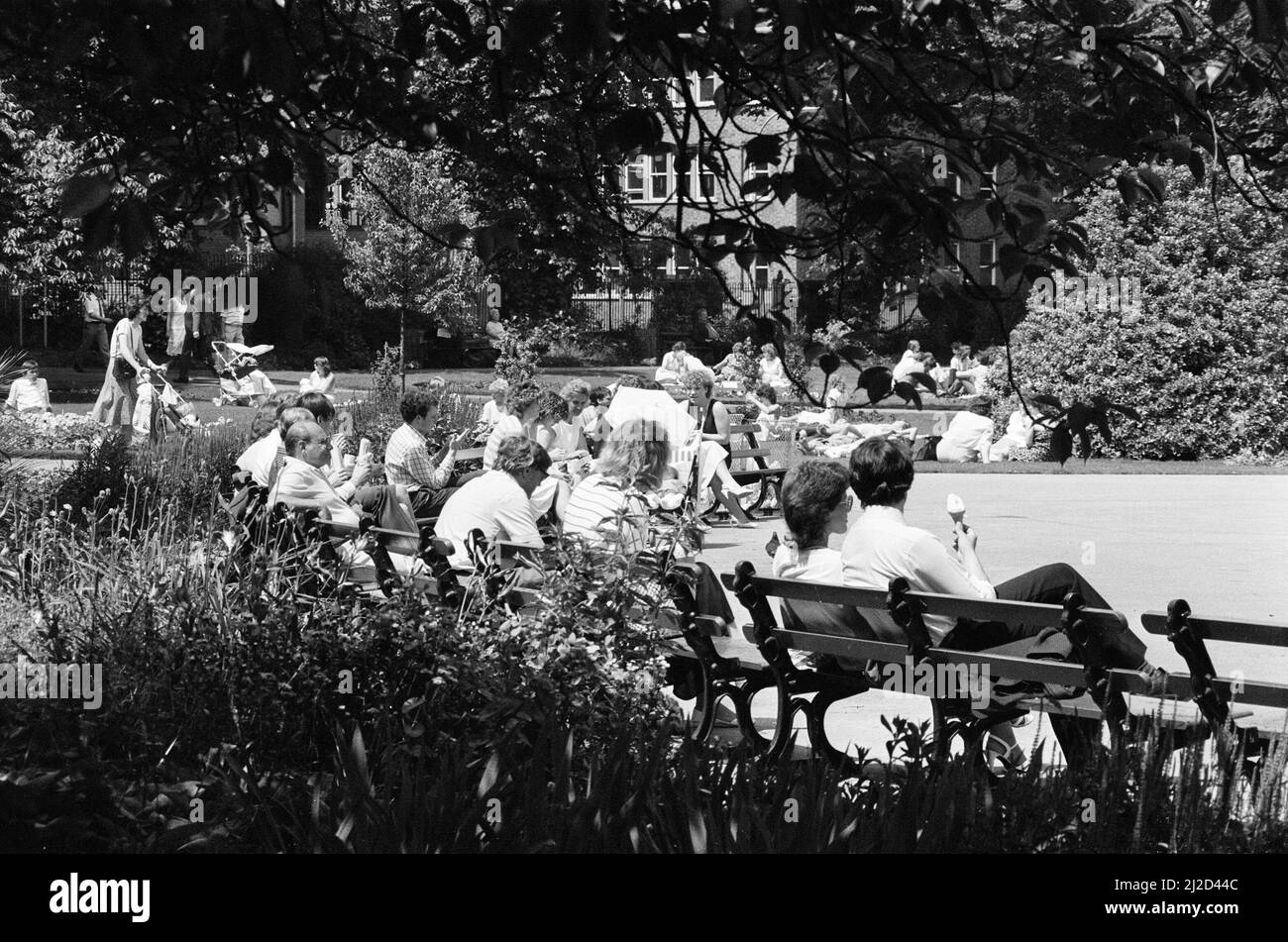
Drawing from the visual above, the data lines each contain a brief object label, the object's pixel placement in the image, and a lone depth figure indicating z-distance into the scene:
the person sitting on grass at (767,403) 19.84
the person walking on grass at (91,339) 32.03
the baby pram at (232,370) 25.39
